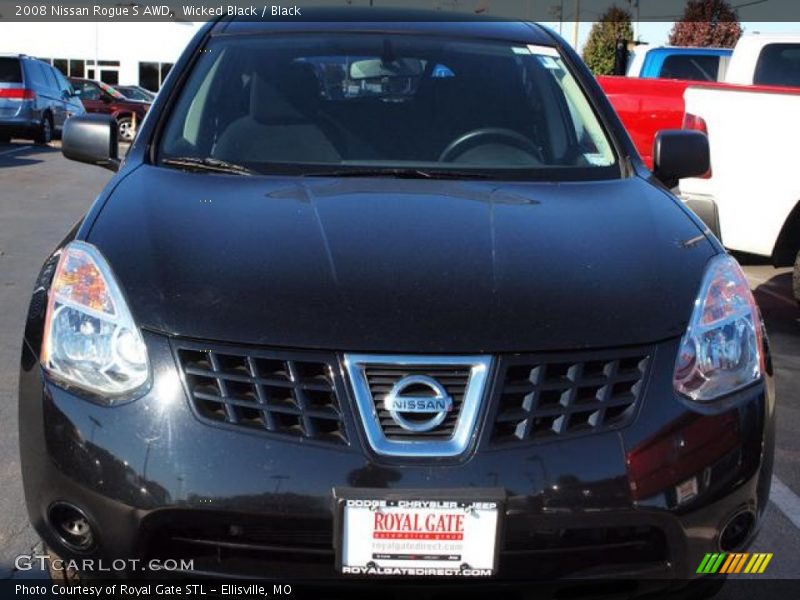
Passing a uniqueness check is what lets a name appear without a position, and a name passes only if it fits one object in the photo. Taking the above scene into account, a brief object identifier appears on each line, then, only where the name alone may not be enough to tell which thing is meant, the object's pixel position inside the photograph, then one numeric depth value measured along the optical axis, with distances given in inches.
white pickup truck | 273.3
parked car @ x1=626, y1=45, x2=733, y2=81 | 502.0
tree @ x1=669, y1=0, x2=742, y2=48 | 1700.3
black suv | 85.6
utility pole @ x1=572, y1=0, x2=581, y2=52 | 1587.8
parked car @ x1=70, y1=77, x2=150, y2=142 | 1027.9
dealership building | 1883.6
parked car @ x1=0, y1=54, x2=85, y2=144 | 729.0
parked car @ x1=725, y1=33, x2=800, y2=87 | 362.9
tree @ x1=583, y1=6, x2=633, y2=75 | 1678.2
